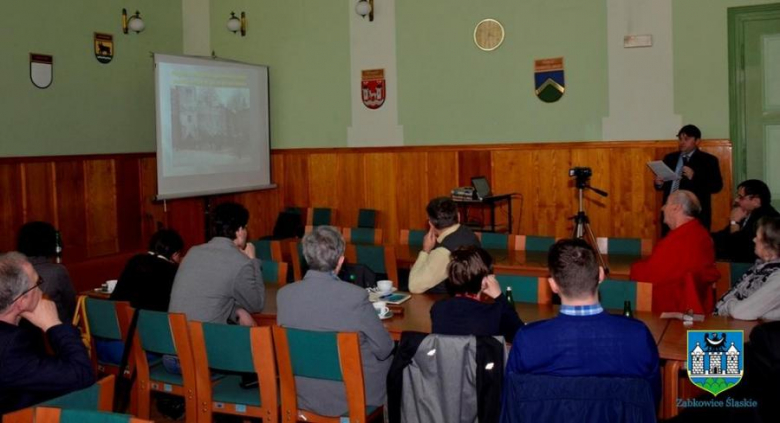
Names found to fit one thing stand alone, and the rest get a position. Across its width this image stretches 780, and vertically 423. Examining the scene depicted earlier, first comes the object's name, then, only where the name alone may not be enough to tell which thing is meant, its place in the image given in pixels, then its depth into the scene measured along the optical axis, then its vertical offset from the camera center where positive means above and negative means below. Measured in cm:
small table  881 -25
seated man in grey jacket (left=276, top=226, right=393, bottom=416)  360 -62
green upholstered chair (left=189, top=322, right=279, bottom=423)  356 -84
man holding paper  760 +5
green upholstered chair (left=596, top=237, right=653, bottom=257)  596 -53
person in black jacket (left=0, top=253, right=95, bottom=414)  284 -59
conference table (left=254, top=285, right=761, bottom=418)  333 -73
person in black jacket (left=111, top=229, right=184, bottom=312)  469 -52
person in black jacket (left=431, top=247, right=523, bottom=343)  343 -55
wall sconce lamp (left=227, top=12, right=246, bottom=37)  1045 +223
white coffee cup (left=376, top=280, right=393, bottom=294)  469 -62
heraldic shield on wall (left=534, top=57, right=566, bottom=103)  874 +114
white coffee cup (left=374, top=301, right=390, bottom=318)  416 -68
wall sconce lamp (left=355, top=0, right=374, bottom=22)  961 +221
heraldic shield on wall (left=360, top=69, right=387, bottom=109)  978 +123
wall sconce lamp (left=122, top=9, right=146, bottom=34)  962 +209
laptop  877 -5
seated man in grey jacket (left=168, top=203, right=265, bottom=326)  430 -54
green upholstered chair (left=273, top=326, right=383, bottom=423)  336 -78
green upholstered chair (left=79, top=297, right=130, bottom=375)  416 -71
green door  784 +85
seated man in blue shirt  274 -57
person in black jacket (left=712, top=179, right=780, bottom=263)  570 -30
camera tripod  735 -42
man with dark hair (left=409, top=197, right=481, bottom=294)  473 -40
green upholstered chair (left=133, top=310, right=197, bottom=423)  382 -84
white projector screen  916 +78
